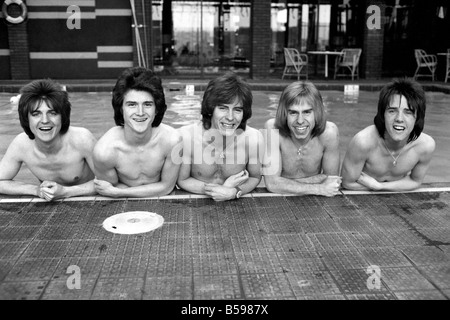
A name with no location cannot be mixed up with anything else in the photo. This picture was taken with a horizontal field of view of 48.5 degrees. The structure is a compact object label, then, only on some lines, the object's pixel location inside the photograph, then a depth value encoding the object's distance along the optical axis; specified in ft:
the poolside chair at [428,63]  48.96
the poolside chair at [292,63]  49.01
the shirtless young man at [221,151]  11.53
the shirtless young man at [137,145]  11.33
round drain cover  9.45
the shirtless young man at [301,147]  11.82
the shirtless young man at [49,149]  11.45
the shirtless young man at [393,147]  11.75
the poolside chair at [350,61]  49.65
